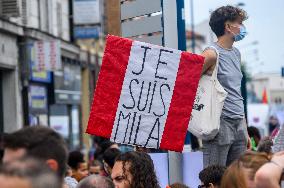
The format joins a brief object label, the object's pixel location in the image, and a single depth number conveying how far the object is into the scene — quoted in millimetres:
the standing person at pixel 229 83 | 7445
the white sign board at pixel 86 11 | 31081
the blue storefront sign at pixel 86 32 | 31906
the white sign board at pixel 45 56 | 27594
